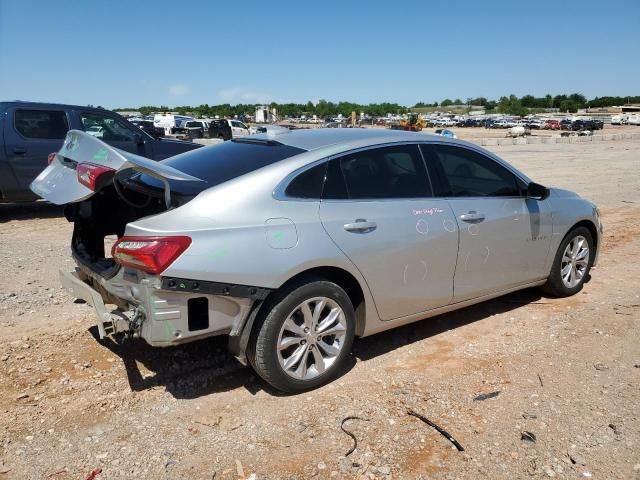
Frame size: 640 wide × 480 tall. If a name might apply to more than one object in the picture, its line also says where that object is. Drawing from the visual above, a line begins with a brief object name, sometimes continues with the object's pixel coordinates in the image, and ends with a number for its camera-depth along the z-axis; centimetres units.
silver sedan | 319
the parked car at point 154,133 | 1046
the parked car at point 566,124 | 7812
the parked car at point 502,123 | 9601
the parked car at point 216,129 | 3944
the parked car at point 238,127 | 4491
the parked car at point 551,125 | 8475
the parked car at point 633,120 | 9019
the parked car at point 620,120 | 9250
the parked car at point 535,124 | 8768
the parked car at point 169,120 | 5455
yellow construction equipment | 3969
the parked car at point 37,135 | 883
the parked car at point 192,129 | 4248
